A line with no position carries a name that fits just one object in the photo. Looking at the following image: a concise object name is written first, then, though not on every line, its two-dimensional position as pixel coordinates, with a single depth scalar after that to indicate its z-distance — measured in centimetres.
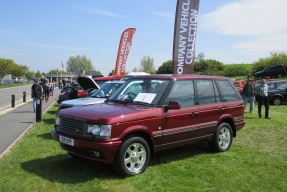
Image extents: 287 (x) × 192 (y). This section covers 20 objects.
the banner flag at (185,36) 1161
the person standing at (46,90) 2187
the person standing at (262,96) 1370
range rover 512
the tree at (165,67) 6588
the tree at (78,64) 11345
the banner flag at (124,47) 2517
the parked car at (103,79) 1598
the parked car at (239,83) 2025
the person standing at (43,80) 2041
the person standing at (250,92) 1519
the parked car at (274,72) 4056
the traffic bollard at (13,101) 1795
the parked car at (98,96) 862
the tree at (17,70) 8288
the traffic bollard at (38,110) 1162
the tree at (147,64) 8907
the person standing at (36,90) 1297
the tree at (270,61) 5206
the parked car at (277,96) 2050
